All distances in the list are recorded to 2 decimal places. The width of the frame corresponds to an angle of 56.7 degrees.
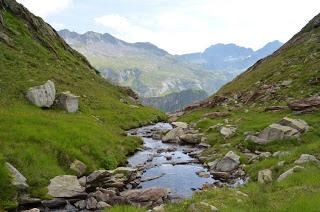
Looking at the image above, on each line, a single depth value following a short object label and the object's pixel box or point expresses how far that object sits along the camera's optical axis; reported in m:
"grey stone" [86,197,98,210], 17.30
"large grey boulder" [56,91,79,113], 38.04
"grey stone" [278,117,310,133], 27.58
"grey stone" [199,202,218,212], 13.28
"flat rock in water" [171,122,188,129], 48.18
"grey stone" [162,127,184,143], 37.37
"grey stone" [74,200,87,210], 17.49
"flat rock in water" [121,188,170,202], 18.37
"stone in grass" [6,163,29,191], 17.67
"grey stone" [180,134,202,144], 35.66
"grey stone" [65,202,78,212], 17.26
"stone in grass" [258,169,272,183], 18.75
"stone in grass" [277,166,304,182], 17.68
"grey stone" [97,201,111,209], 17.19
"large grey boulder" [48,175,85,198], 18.44
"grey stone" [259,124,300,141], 27.11
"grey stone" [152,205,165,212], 14.51
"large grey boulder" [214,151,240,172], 24.35
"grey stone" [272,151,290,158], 22.65
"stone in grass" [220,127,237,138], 33.19
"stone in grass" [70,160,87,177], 21.84
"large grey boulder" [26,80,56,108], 35.31
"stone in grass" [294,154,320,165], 19.49
